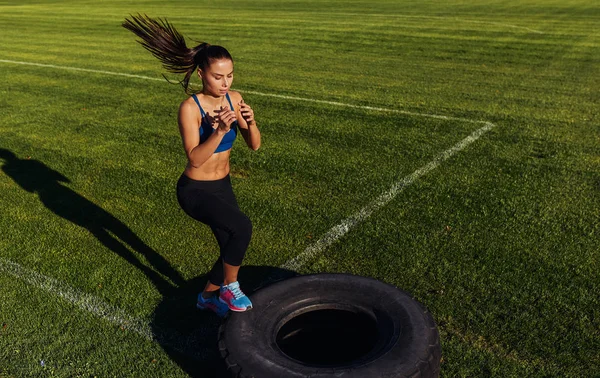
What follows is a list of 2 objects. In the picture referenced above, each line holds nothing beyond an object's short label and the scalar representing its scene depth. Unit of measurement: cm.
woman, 397
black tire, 342
